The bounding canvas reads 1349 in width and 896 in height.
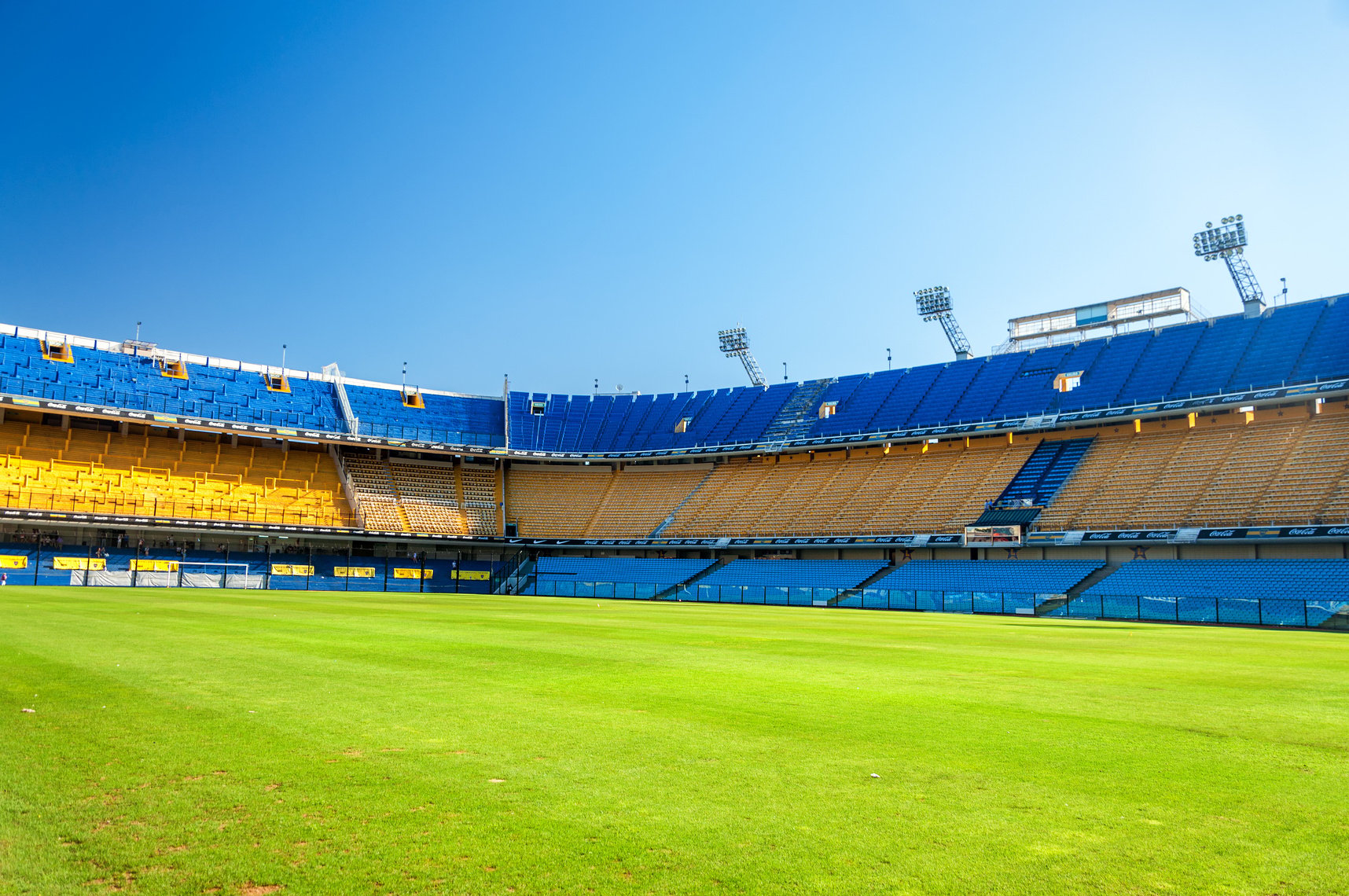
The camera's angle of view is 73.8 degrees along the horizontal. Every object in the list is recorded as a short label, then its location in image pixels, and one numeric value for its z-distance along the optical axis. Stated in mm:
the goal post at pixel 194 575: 53562
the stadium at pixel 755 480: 46250
